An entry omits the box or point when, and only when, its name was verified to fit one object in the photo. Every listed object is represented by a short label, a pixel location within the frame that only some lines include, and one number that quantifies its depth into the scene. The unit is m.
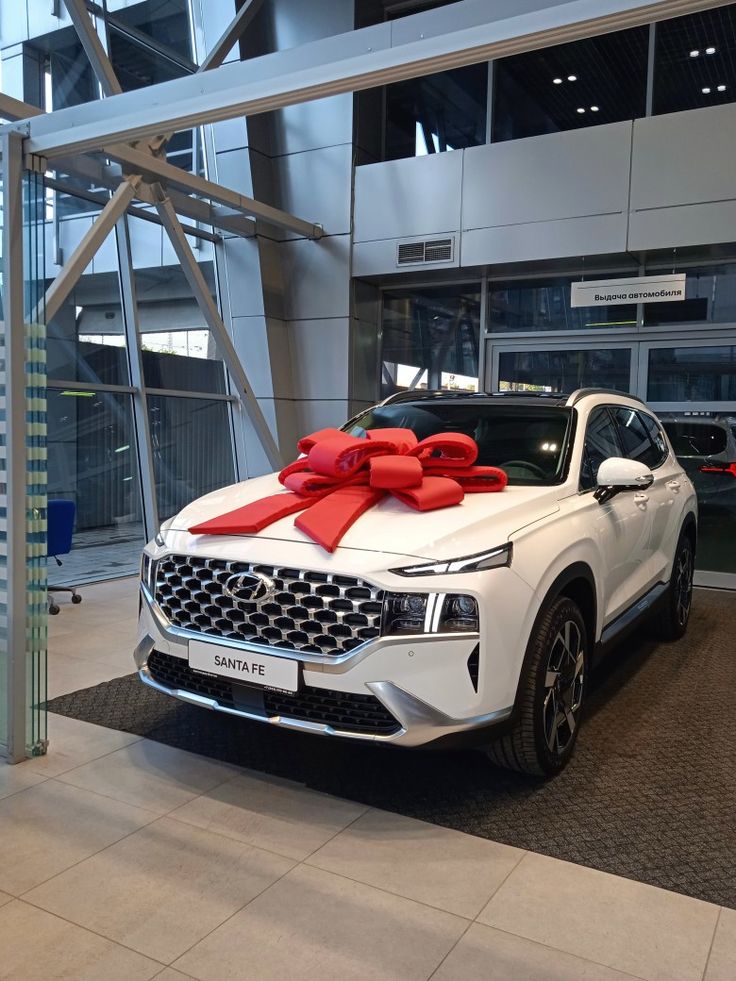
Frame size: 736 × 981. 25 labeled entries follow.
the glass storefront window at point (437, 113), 8.05
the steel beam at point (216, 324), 7.29
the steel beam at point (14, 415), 3.07
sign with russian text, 7.07
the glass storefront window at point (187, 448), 8.02
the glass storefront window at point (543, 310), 7.48
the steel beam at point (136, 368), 7.59
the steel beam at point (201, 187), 6.29
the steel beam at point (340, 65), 2.21
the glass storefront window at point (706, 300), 6.95
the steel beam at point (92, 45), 6.64
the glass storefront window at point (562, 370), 7.50
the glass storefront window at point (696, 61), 6.92
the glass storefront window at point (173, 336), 7.92
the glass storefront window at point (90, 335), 6.93
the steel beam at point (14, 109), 5.47
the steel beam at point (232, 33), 7.70
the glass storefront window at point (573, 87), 7.33
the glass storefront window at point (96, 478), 6.98
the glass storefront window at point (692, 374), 6.96
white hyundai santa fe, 2.52
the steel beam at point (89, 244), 5.92
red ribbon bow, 2.93
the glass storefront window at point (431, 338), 8.29
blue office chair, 5.80
